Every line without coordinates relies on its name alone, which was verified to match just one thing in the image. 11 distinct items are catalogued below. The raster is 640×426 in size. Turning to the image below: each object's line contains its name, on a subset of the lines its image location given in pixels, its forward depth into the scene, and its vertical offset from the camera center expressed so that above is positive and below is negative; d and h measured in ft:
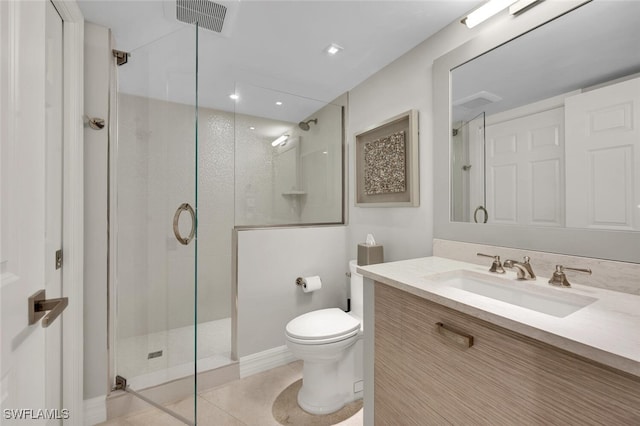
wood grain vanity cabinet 1.85 -1.45
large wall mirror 3.03 +1.10
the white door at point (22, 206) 1.58 +0.06
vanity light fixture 3.94 +3.17
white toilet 4.88 -2.85
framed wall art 5.58 +1.23
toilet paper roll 6.86 -1.85
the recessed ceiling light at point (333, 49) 5.68 +3.66
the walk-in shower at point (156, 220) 4.94 -0.10
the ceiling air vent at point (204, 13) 4.51 +3.64
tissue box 6.13 -0.96
